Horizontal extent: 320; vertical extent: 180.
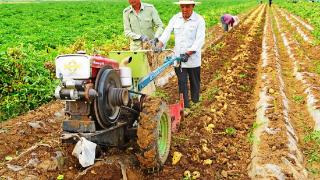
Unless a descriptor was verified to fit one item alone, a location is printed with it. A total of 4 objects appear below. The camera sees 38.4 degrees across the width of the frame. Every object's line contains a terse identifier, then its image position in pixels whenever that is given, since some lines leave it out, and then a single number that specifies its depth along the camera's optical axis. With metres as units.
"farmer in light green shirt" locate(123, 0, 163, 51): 6.78
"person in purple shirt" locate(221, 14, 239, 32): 19.91
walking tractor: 4.18
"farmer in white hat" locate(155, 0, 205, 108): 6.98
